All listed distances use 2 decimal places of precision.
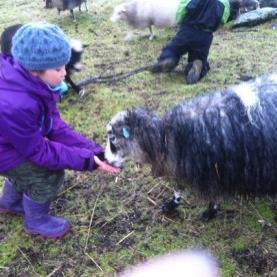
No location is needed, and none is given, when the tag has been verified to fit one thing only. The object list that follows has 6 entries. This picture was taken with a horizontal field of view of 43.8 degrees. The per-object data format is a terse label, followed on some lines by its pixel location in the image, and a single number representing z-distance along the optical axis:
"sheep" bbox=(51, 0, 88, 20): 6.77
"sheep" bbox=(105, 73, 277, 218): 2.29
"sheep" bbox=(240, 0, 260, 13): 6.22
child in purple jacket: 2.09
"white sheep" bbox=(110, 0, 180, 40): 5.79
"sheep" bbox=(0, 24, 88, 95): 3.57
